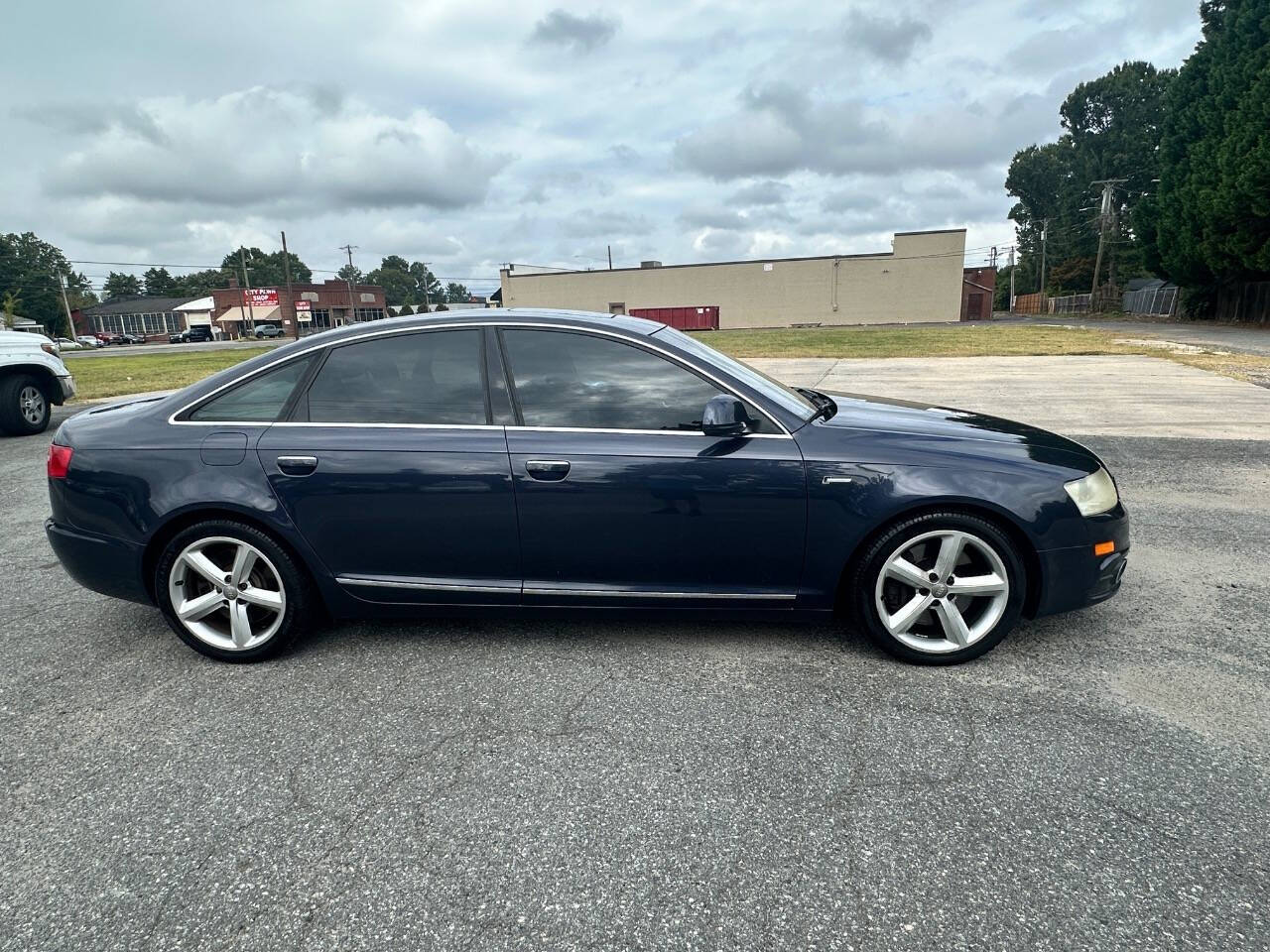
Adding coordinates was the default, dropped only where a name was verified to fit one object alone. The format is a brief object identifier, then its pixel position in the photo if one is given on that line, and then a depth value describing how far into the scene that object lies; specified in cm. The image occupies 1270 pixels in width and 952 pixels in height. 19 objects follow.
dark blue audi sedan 314
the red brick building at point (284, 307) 8169
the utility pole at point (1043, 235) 8087
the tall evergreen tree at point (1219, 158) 2878
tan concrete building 6019
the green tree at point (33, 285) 8444
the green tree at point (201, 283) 12569
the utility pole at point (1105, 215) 5960
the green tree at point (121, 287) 13800
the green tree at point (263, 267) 12651
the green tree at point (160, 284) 13286
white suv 951
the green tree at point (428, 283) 15750
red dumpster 6438
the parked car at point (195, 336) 7331
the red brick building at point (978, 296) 6669
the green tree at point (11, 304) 7663
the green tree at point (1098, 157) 6956
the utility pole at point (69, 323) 7630
